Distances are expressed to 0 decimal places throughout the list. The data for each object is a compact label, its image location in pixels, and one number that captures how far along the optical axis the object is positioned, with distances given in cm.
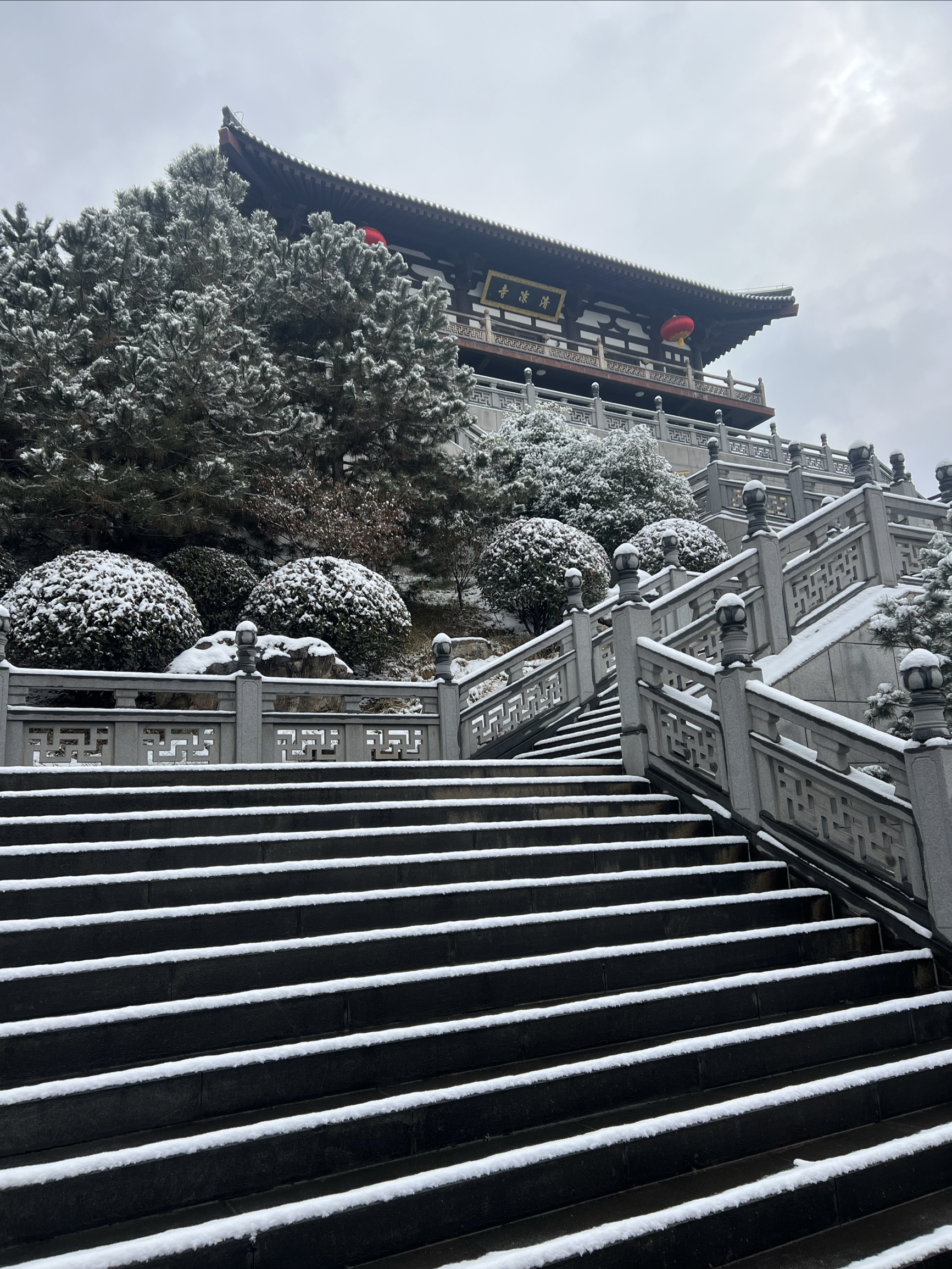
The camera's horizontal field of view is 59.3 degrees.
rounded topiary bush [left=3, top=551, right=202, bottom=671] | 1018
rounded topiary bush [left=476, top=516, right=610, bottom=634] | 1476
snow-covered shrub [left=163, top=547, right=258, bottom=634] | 1330
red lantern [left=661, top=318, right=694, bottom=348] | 3291
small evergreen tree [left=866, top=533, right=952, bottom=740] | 781
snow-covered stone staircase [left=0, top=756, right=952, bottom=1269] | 286
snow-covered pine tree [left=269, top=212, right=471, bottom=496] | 1645
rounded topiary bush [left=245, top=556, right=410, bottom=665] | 1206
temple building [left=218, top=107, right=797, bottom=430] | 2616
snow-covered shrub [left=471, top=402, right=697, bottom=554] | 1778
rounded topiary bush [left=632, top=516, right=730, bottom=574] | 1577
